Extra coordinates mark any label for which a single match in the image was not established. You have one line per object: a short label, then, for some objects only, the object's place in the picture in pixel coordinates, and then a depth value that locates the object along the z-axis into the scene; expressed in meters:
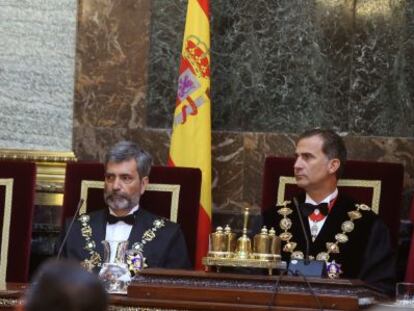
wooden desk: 6.08
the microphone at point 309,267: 6.74
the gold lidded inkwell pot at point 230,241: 6.70
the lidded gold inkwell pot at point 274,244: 6.68
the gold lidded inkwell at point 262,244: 6.67
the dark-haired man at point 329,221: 8.42
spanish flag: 10.03
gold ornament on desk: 6.57
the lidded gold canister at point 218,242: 6.69
